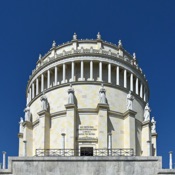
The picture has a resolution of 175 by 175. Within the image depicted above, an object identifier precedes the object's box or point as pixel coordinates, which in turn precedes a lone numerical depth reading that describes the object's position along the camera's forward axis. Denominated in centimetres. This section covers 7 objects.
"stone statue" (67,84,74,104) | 6862
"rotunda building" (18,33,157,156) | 6762
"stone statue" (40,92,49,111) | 6994
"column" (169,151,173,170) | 5522
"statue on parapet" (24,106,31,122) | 7255
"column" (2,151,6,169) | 5673
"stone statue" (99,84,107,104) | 6881
